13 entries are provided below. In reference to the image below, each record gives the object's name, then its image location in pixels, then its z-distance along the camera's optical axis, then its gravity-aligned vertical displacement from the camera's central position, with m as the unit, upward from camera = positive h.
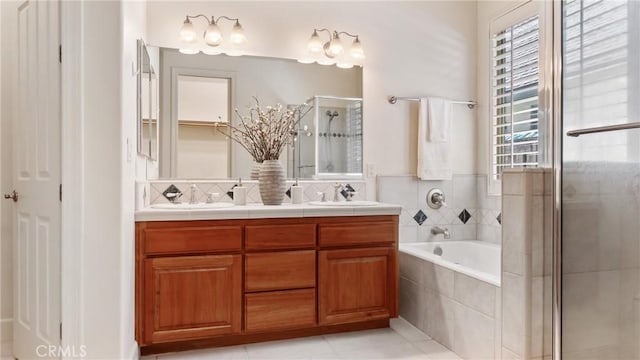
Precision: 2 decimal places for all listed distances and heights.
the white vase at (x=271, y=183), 2.77 -0.02
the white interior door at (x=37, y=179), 1.92 +0.00
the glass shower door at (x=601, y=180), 1.78 +0.00
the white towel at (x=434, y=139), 3.42 +0.33
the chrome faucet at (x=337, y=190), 3.16 -0.08
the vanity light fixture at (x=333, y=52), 3.23 +0.98
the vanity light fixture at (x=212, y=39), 2.96 +0.99
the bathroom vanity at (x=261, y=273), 2.31 -0.55
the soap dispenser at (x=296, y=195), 2.99 -0.11
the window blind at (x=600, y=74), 1.81 +0.47
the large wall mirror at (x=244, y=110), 2.97 +0.50
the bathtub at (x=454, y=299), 2.16 -0.69
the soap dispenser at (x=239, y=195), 2.87 -0.11
